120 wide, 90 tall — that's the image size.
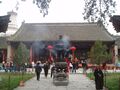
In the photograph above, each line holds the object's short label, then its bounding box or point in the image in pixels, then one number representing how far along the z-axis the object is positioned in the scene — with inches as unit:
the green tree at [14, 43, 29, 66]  589.8
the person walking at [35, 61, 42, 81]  444.8
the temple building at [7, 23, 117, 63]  851.6
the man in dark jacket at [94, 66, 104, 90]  310.7
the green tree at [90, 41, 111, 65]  646.0
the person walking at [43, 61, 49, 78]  490.9
